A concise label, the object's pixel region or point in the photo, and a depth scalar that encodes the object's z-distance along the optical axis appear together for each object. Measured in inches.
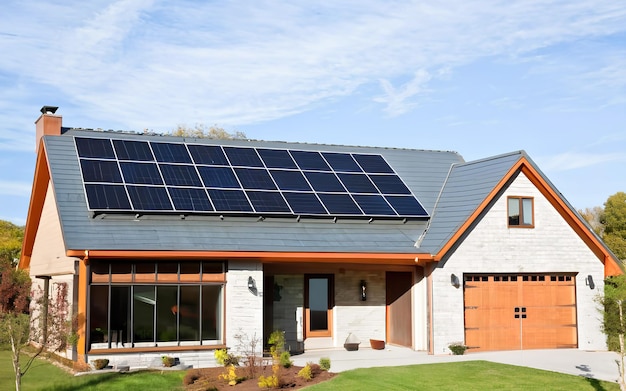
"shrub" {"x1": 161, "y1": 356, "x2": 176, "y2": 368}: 820.6
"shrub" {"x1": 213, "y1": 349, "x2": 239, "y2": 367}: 842.8
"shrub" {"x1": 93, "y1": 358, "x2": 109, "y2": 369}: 800.3
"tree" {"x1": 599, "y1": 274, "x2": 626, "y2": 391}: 665.0
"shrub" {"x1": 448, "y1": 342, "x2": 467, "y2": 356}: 941.8
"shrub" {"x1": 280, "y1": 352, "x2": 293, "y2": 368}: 808.3
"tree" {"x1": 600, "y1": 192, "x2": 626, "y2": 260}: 2254.8
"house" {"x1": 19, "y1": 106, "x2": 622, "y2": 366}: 848.9
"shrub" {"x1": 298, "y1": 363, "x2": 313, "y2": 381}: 745.6
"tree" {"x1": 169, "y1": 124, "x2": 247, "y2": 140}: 2102.1
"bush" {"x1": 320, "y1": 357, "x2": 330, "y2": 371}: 797.7
